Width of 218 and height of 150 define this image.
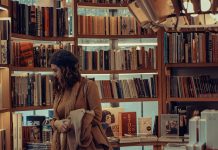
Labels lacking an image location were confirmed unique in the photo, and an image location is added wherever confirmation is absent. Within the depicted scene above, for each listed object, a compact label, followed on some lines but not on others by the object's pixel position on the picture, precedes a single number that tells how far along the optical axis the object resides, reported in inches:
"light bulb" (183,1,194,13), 93.4
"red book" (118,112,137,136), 192.9
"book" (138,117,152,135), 194.2
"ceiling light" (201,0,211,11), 91.6
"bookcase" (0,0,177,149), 164.4
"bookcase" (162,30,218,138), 186.2
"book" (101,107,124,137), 190.4
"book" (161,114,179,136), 187.6
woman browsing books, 124.2
